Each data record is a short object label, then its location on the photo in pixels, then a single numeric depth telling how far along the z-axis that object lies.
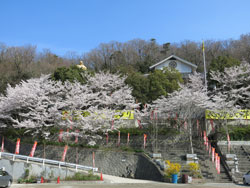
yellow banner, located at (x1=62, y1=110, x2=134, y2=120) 24.03
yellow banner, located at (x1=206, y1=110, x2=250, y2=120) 23.86
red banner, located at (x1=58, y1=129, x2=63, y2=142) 23.76
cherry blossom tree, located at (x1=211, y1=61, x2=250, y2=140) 29.28
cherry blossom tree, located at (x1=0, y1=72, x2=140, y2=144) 23.89
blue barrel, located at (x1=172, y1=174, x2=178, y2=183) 17.41
